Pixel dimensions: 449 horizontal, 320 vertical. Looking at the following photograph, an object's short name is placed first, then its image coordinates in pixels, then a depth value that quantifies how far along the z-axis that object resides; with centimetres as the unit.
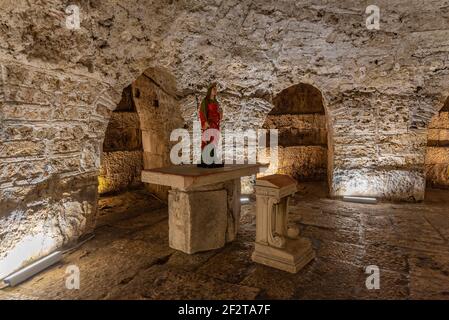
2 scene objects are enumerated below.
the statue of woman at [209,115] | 364
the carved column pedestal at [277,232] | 322
